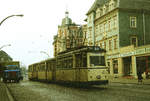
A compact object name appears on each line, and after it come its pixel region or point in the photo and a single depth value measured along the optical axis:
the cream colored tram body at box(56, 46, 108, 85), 18.39
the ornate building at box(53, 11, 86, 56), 91.51
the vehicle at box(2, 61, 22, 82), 37.12
